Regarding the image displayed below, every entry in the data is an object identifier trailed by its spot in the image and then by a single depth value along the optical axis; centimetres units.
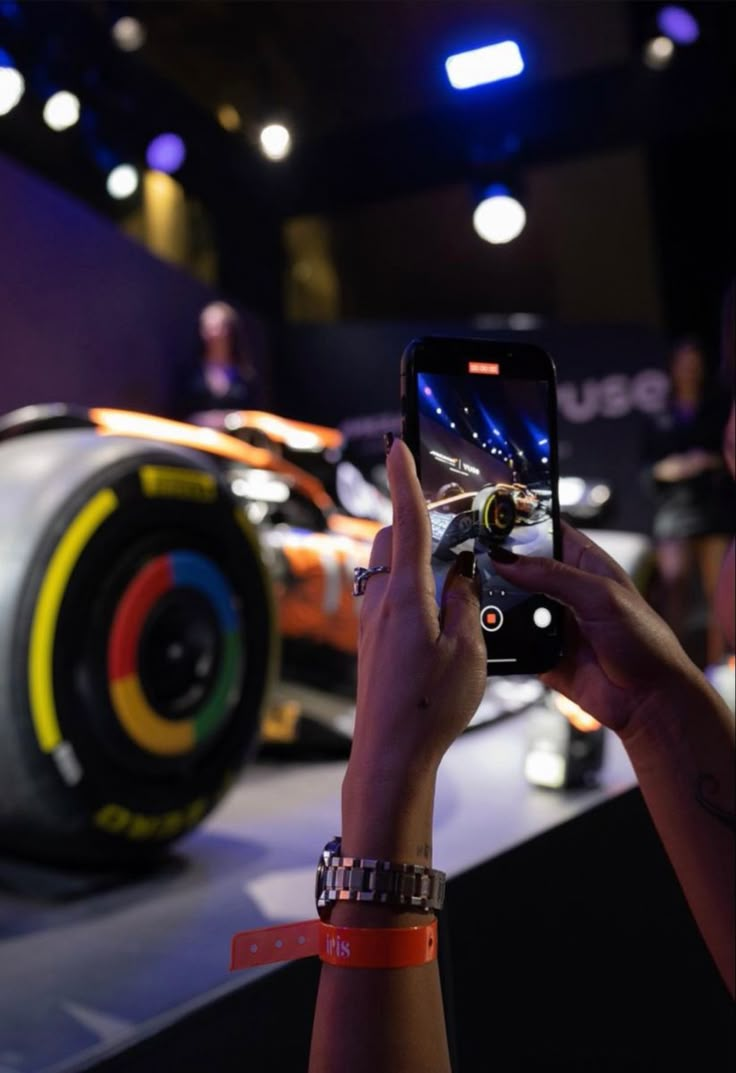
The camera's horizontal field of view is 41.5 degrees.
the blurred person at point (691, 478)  314
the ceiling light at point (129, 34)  242
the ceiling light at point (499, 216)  345
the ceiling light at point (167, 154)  175
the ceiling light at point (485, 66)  141
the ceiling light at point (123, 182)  199
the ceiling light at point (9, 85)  152
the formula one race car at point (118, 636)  117
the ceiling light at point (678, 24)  355
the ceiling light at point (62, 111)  193
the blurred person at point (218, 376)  229
